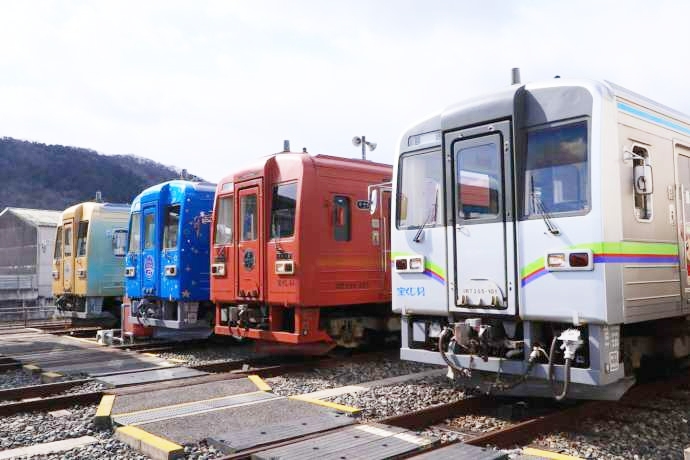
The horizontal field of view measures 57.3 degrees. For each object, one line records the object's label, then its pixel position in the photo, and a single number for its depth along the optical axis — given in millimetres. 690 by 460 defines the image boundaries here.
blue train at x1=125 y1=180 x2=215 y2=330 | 12016
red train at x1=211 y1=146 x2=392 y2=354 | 9320
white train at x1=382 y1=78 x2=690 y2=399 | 5477
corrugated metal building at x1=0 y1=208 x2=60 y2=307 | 26344
